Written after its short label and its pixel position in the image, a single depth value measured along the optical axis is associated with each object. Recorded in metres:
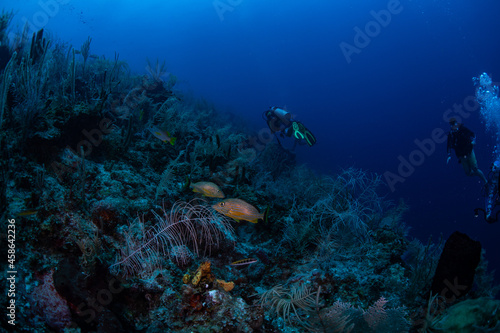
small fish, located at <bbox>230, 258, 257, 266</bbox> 2.79
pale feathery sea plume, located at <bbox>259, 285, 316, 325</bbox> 2.20
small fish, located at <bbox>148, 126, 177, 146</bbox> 4.02
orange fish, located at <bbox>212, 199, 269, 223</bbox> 2.75
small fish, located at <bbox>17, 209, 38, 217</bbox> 2.21
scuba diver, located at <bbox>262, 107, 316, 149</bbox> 6.75
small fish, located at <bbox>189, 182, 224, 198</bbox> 3.16
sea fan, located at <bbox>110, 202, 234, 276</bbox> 2.47
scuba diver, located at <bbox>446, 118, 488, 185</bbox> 8.02
